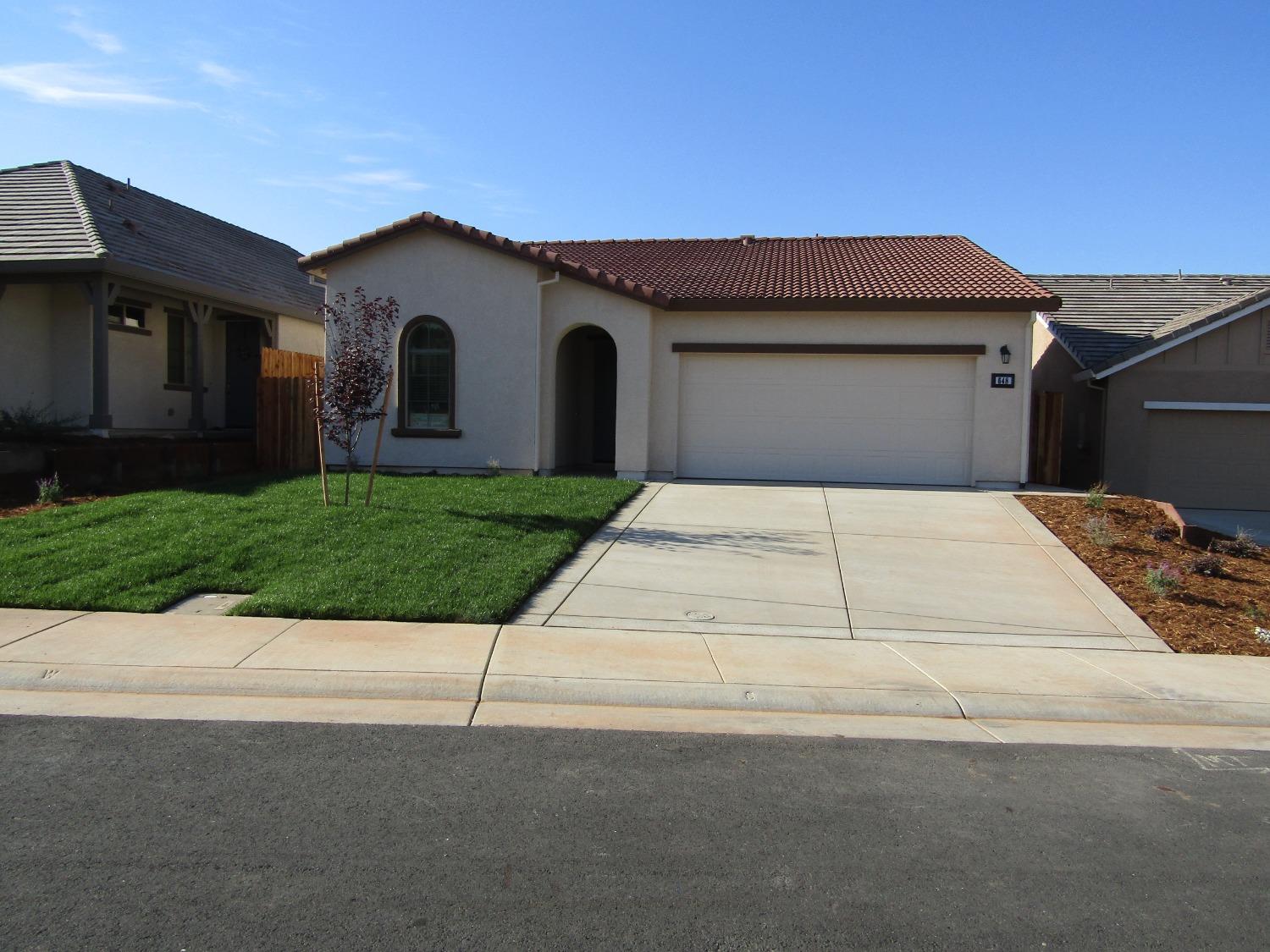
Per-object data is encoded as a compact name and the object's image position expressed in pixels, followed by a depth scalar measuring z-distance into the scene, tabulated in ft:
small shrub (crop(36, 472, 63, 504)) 43.34
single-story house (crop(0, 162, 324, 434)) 53.62
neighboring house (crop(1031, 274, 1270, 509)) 59.77
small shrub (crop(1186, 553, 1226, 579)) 35.53
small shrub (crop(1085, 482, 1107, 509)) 46.24
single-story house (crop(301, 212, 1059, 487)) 55.83
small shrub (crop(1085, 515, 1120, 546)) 39.29
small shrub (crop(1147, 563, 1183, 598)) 32.86
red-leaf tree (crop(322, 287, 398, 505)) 40.24
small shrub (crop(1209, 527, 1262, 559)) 39.11
